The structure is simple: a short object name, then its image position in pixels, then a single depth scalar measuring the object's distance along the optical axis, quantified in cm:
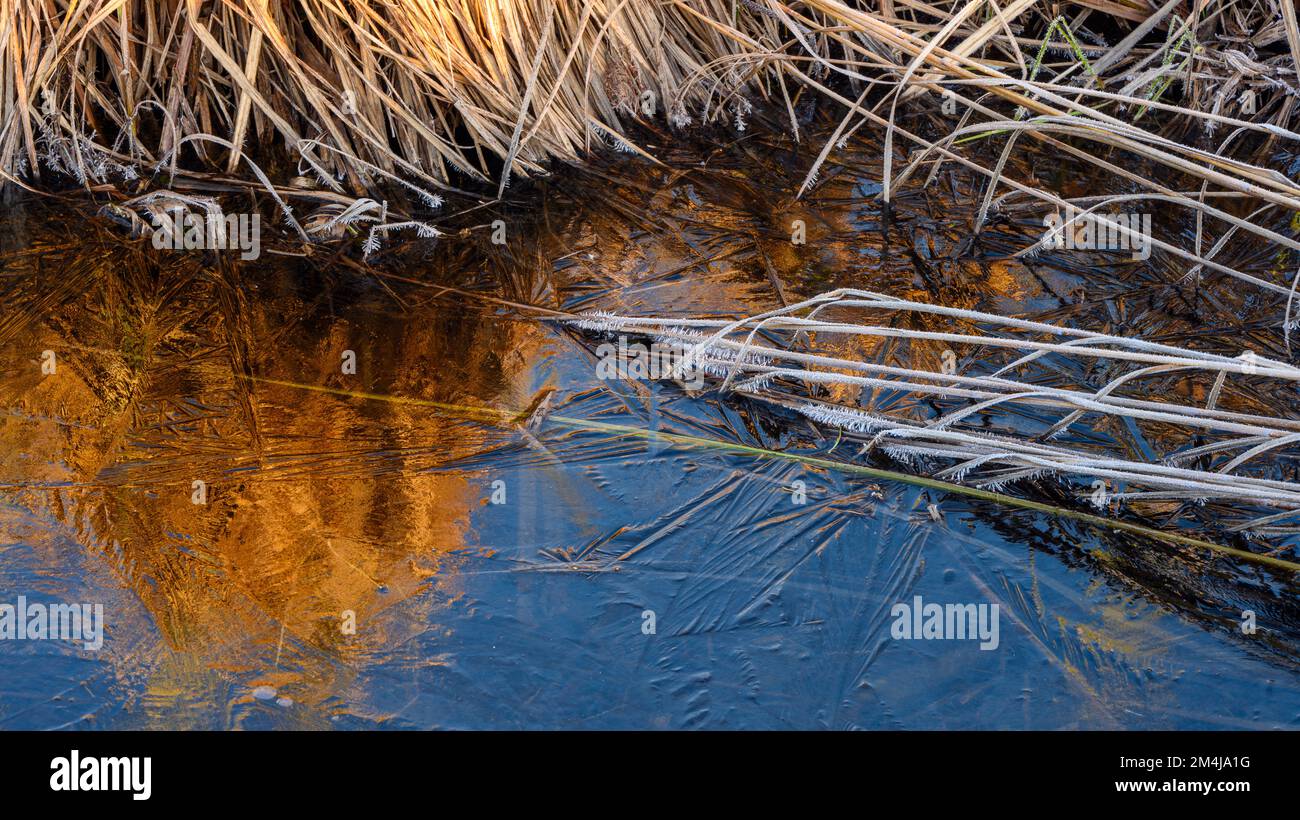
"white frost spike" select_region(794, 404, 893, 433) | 248
